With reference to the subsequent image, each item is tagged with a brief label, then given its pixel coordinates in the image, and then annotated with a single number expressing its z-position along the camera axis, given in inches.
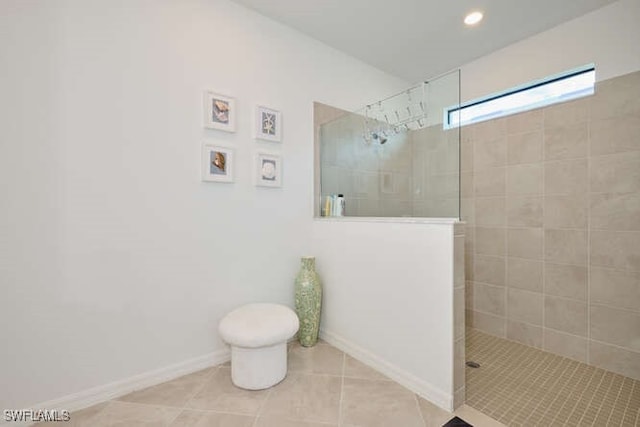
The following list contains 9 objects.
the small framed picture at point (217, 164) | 69.4
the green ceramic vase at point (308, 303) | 80.0
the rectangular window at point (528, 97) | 75.7
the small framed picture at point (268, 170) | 78.2
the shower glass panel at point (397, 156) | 66.3
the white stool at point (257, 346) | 58.9
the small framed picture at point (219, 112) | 69.5
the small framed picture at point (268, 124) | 77.9
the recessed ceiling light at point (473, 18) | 77.8
